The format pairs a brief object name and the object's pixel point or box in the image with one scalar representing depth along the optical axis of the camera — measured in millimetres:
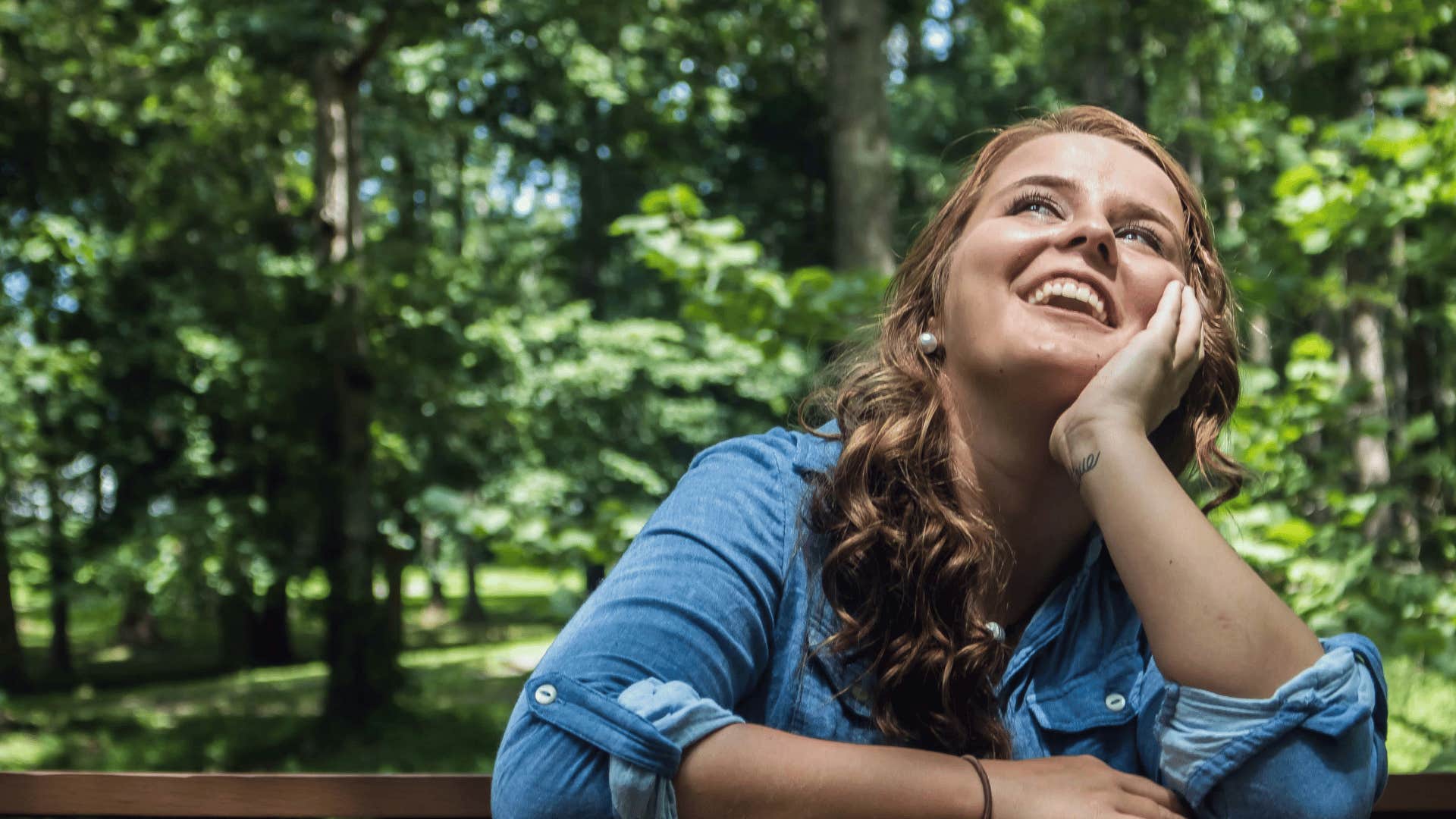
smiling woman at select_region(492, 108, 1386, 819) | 1320
